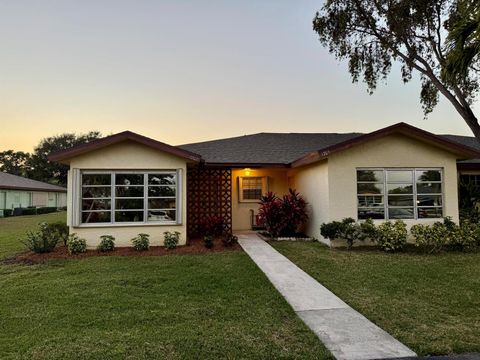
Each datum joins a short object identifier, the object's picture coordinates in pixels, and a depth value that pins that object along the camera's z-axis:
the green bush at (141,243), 9.64
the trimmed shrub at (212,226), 11.98
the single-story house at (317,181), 10.00
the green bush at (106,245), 9.62
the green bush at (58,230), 10.35
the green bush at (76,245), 9.39
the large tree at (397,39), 12.19
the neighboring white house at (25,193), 28.95
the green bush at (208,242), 10.03
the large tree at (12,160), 61.47
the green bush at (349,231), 9.80
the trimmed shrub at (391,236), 9.48
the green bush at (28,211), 29.41
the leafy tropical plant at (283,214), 11.66
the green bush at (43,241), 9.54
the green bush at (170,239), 9.91
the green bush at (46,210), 31.59
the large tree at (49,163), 54.00
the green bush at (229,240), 10.27
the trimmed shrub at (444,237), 9.49
